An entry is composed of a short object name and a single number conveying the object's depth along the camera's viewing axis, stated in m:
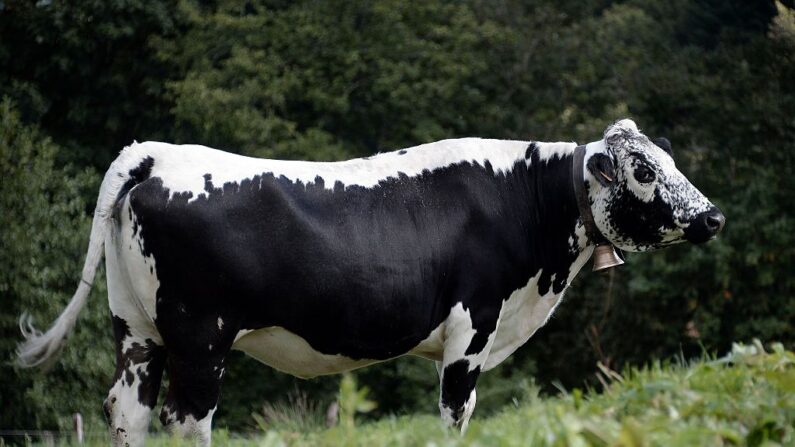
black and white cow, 11.60
